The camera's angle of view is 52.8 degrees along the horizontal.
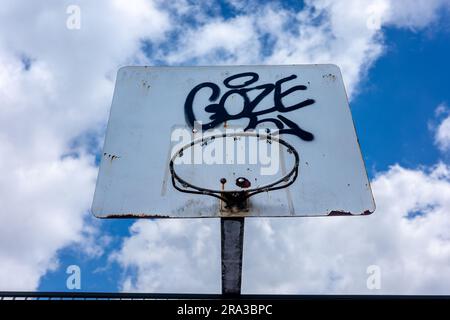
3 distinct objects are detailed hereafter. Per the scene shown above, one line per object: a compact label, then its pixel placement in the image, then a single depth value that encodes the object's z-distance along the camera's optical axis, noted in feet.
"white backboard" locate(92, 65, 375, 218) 8.00
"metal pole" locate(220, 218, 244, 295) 7.70
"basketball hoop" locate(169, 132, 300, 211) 7.88
